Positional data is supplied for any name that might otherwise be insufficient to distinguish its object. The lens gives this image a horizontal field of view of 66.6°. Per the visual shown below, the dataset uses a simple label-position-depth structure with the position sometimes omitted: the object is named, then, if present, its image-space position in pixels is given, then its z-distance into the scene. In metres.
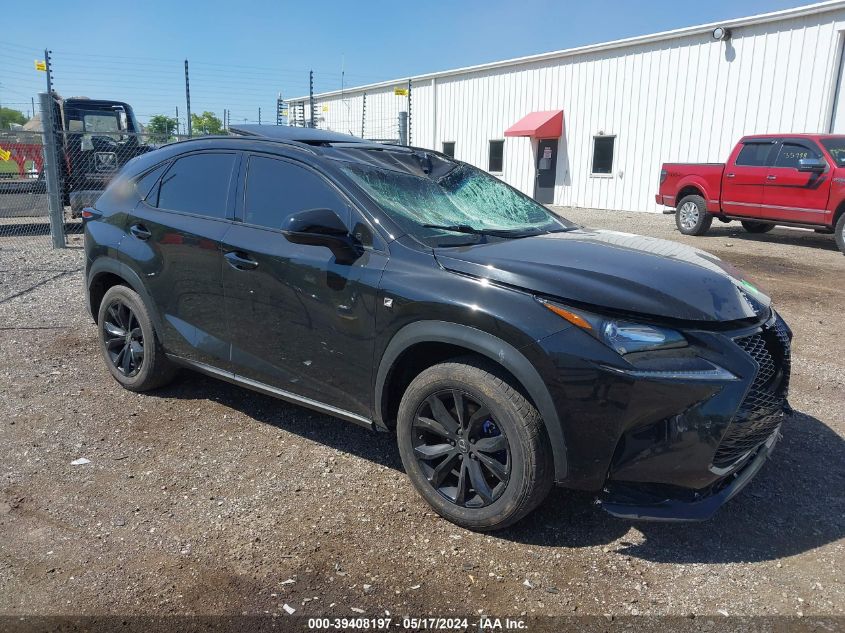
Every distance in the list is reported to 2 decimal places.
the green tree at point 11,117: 56.43
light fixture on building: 16.23
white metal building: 15.14
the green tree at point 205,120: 56.03
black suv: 2.61
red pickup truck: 10.88
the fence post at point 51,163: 9.76
